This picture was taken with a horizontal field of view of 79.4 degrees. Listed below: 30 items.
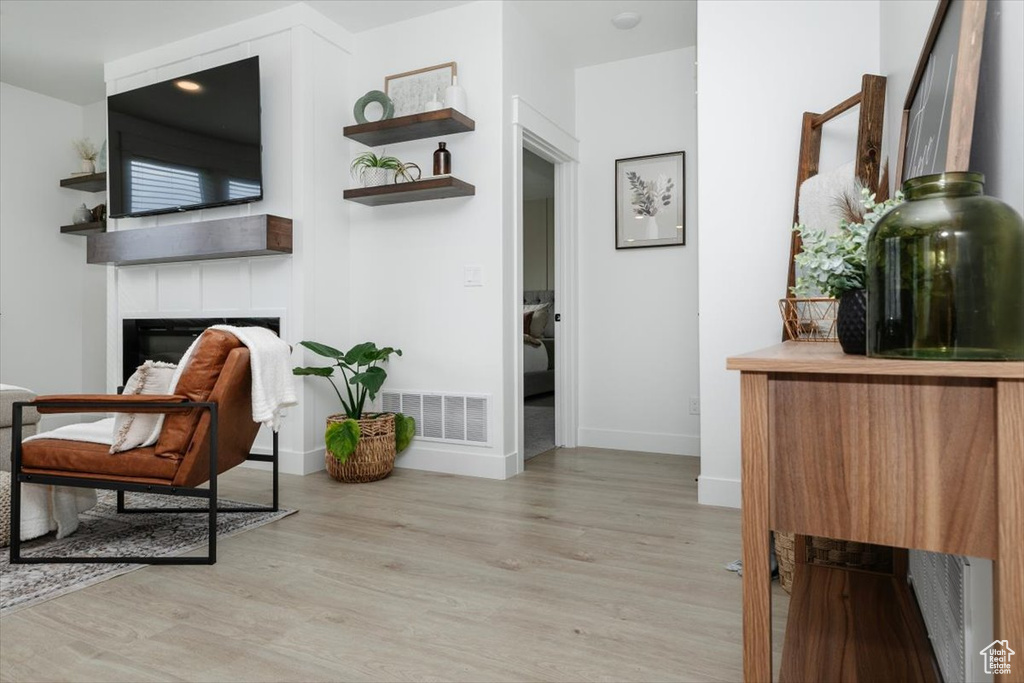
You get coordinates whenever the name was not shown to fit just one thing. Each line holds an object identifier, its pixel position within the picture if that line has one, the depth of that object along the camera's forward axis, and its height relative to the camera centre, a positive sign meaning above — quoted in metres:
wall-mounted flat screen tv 3.60 +1.18
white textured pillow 2.14 -0.34
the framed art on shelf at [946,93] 1.04 +0.48
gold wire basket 1.55 +0.02
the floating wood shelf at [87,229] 4.77 +0.83
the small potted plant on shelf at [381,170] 3.58 +0.95
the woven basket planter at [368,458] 3.28 -0.67
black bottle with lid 3.45 +0.95
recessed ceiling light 3.59 +1.83
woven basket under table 1.83 -0.68
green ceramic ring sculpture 3.60 +1.34
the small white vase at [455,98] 3.42 +1.30
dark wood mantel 3.41 +0.54
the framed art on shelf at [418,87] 3.58 +1.45
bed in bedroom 6.27 -0.20
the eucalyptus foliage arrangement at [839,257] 1.12 +0.13
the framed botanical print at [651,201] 4.03 +0.86
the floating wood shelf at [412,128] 3.32 +1.14
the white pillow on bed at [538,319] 6.98 +0.14
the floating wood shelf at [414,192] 3.34 +0.79
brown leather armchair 2.10 -0.41
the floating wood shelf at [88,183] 4.72 +1.18
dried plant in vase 4.88 +1.41
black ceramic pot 1.01 +0.01
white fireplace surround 3.55 +0.80
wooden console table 0.72 -0.17
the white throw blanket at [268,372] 2.21 -0.15
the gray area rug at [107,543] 1.93 -0.79
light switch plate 3.50 +0.31
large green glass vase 0.79 +0.06
